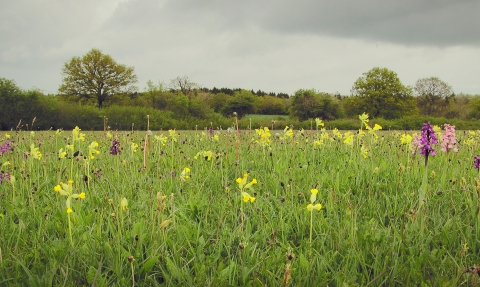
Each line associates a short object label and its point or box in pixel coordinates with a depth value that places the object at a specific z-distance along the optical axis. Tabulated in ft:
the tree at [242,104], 175.73
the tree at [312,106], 157.69
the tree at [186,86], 181.37
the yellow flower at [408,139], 13.96
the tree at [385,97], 160.56
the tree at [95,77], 156.25
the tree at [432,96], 176.45
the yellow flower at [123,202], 6.44
